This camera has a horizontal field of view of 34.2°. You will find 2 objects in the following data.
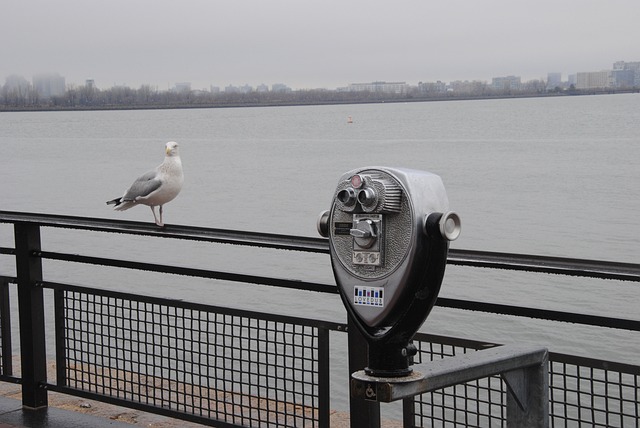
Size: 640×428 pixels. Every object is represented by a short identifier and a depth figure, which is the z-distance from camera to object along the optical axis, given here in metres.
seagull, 5.16
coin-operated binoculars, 2.45
